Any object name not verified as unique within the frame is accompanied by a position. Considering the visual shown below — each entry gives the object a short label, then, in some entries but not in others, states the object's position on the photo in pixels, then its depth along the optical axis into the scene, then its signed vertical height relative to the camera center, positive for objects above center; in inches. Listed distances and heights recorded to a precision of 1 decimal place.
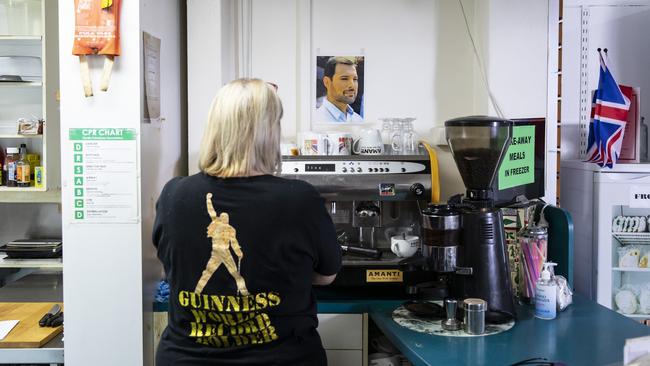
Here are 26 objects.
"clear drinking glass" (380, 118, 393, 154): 111.6 +4.1
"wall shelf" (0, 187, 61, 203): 133.9 -8.7
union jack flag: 105.4 +6.4
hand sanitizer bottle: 80.5 -18.6
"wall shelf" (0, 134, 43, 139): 135.0 +4.1
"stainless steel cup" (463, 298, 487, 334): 72.6 -19.0
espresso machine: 100.7 -3.6
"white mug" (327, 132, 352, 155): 107.0 +2.0
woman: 62.7 -8.8
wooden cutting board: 84.6 -25.1
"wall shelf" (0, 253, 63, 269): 133.0 -23.1
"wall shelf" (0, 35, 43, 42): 132.1 +24.9
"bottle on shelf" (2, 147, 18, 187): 136.7 -2.7
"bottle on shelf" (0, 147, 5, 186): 139.5 -2.3
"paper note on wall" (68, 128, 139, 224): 83.7 -2.6
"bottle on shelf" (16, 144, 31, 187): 136.3 -4.2
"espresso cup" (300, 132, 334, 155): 106.3 +1.8
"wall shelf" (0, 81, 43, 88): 135.5 +15.6
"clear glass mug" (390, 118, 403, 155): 109.4 +3.1
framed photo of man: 116.8 +12.1
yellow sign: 91.0 -17.6
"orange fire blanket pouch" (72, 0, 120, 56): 82.1 +16.7
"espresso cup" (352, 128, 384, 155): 106.8 +2.0
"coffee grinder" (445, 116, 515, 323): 77.9 -8.7
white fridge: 104.5 -12.3
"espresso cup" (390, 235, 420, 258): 97.2 -14.3
